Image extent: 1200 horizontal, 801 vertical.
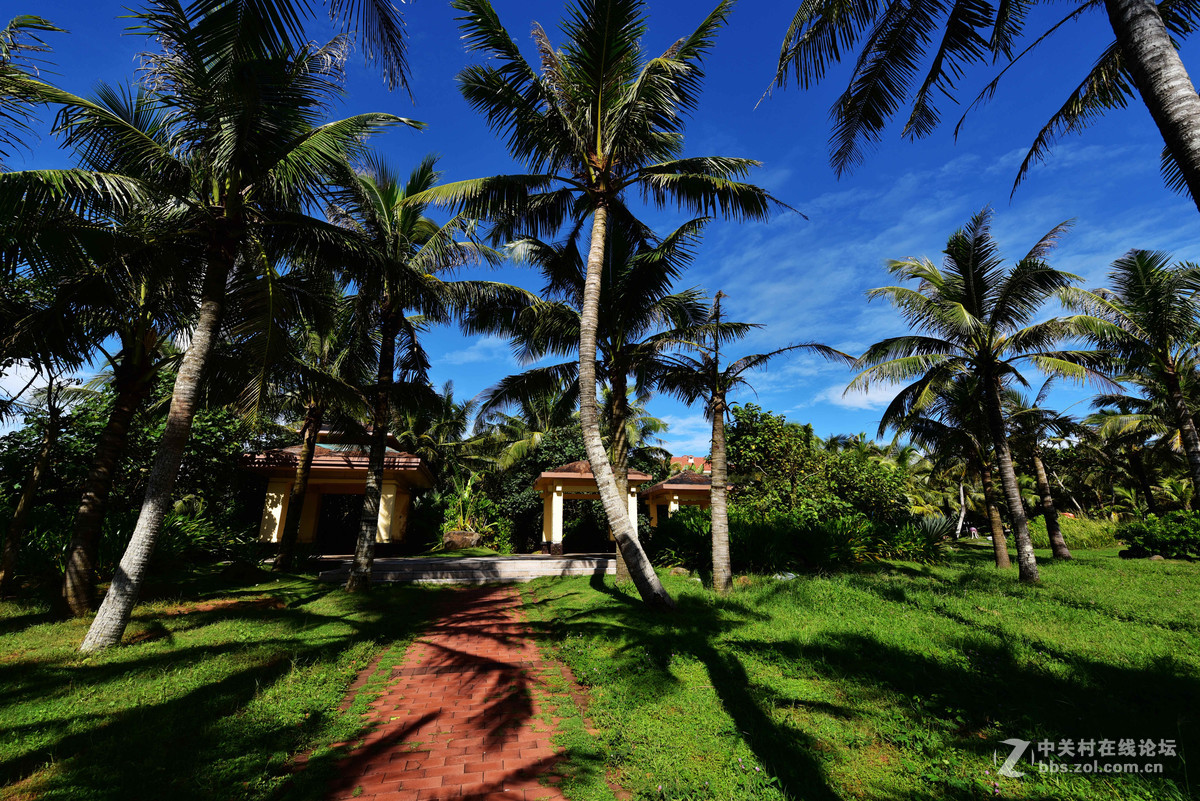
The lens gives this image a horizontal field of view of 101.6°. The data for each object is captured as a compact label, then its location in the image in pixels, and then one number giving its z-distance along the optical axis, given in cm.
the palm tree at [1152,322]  1081
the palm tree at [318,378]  979
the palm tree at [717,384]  955
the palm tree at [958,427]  1425
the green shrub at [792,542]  1260
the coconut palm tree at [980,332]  1130
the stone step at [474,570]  1194
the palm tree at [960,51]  344
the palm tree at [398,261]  1004
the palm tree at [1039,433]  1680
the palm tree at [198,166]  583
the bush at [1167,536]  1634
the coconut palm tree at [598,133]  776
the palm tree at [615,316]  1079
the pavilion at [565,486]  1672
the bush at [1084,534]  2202
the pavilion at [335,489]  1562
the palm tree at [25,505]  745
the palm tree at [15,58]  547
